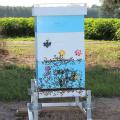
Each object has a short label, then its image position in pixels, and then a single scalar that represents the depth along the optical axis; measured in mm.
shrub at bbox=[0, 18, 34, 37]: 21844
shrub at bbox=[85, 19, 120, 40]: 20231
